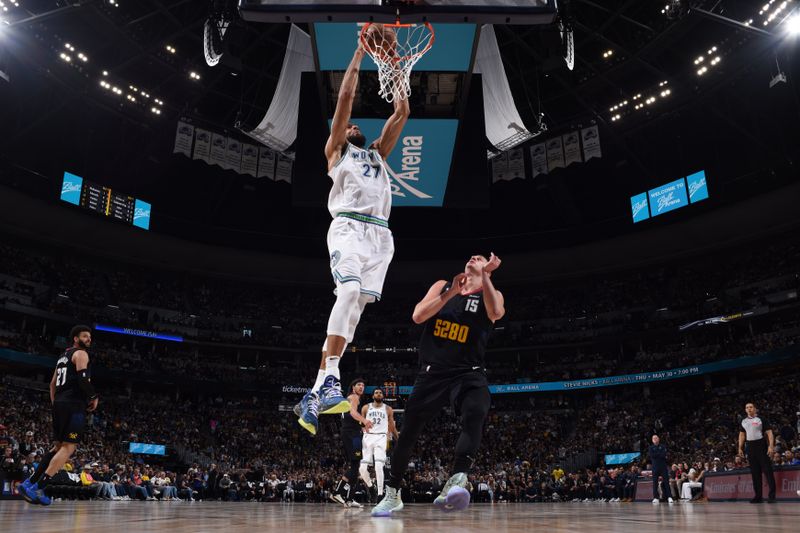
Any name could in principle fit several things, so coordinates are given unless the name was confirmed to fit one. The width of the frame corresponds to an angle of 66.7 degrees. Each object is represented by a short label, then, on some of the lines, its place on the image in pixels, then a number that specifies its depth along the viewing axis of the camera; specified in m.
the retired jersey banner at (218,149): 29.59
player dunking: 5.19
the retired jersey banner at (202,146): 29.19
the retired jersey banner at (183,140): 28.89
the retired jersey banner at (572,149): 29.52
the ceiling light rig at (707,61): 25.80
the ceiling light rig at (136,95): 27.62
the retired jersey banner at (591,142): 28.91
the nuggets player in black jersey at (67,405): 8.25
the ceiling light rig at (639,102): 28.31
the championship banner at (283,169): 31.67
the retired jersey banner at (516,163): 30.86
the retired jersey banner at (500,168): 31.27
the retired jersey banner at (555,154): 30.01
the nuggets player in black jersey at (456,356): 5.55
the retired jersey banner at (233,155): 29.89
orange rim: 6.05
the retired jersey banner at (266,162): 30.89
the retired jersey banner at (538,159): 30.53
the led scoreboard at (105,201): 32.31
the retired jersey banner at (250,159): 30.44
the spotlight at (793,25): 21.09
